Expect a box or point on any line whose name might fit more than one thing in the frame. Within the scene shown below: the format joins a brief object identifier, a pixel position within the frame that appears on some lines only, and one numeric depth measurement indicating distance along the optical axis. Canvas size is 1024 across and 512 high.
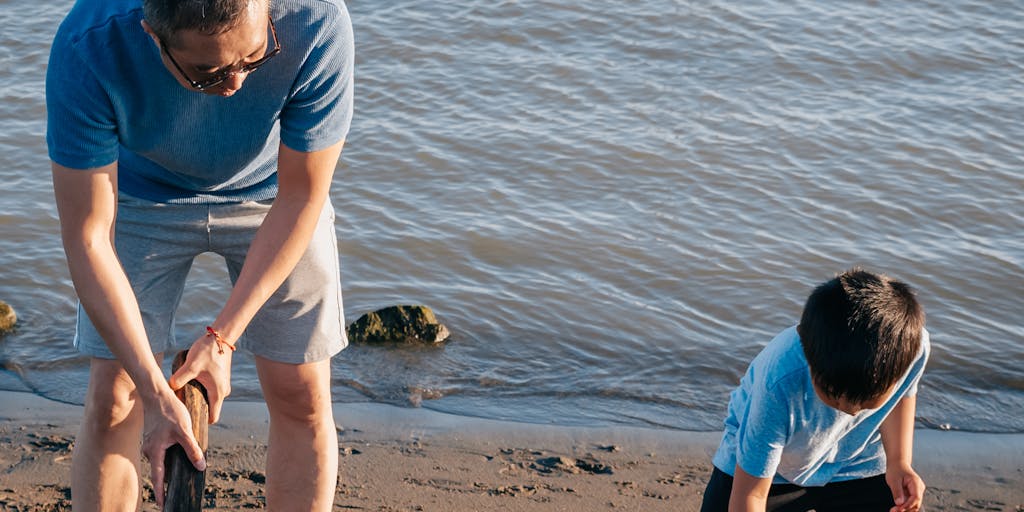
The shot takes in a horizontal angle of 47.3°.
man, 2.44
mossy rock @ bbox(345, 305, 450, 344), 5.15
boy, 2.72
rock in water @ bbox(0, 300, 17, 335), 5.17
